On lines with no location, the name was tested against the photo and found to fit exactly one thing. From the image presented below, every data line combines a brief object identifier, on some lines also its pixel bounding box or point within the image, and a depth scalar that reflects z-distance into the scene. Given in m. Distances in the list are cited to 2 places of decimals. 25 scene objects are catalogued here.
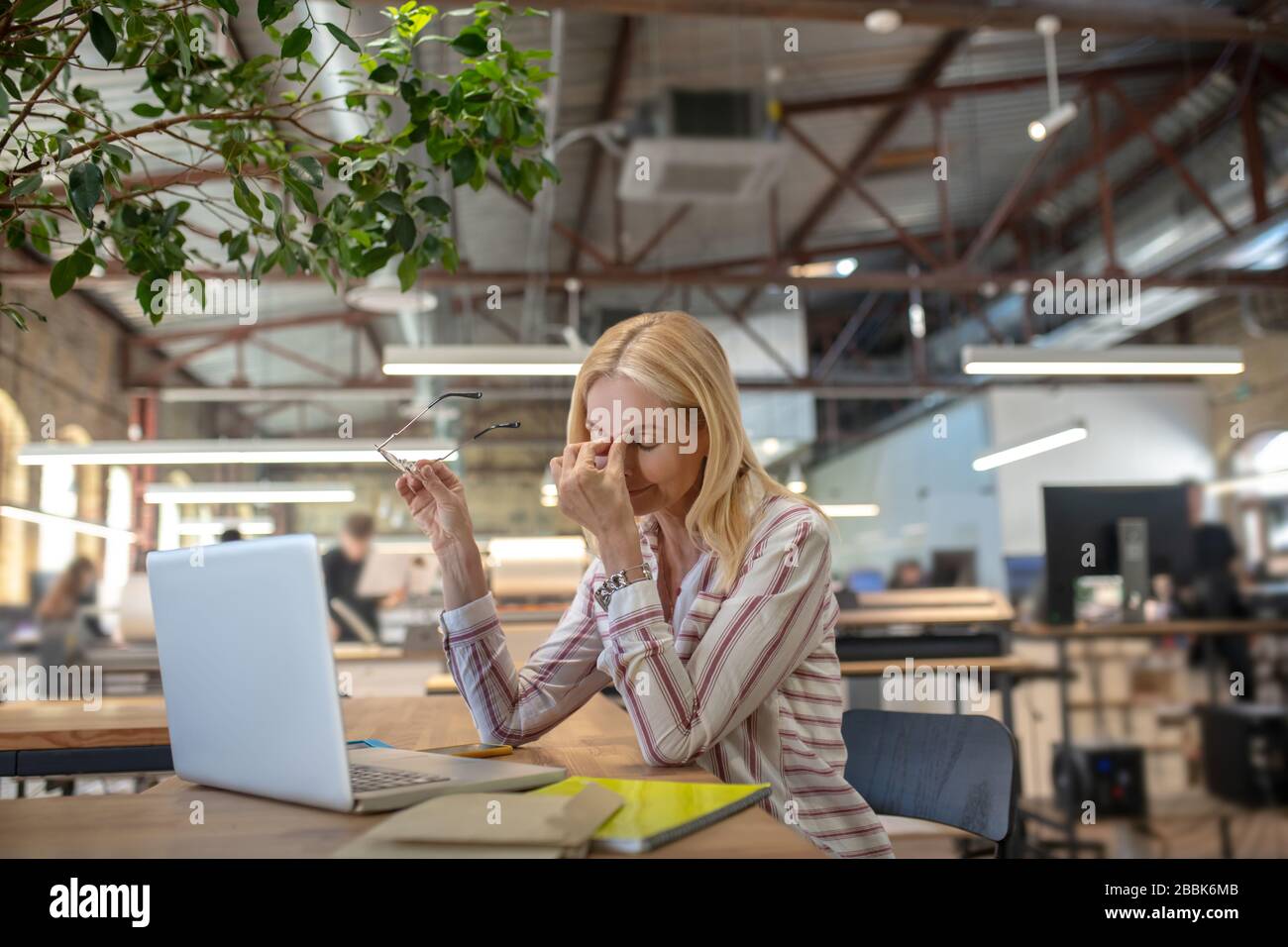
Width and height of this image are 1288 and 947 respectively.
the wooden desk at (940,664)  4.25
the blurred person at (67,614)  6.99
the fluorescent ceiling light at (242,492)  7.75
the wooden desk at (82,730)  1.87
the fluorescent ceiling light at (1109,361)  5.63
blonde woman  1.25
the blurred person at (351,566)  7.48
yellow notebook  0.84
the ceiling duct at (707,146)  5.63
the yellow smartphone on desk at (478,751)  1.40
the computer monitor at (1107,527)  4.68
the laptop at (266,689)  0.91
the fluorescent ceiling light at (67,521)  6.73
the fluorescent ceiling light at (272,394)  9.16
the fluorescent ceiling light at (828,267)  9.75
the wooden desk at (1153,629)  5.16
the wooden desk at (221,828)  0.85
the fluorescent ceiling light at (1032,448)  7.68
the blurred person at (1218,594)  6.92
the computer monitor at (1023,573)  9.30
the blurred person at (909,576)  10.77
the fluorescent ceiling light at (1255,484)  10.02
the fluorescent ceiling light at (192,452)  5.92
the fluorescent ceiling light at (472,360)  5.02
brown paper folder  0.78
